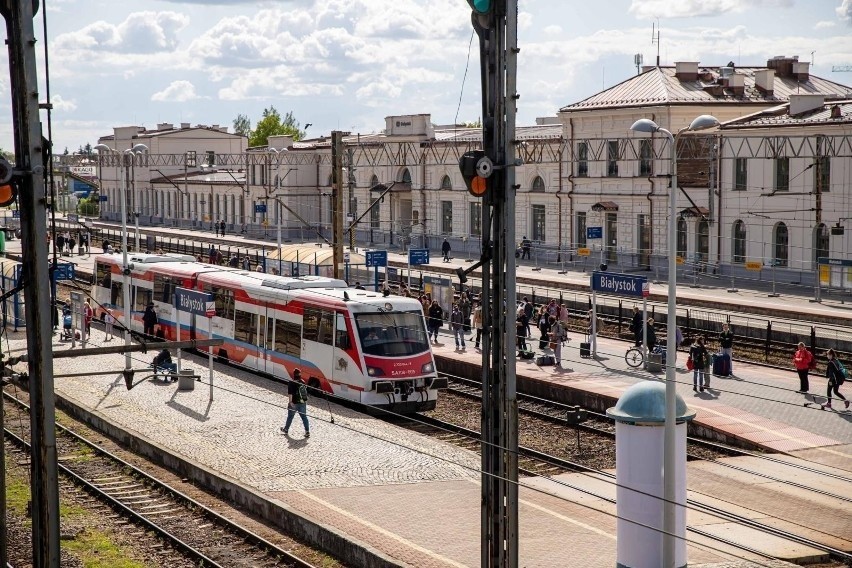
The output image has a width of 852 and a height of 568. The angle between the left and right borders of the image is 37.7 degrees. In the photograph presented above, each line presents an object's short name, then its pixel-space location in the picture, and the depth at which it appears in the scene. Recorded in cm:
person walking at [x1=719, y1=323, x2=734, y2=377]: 2897
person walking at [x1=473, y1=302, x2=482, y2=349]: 3519
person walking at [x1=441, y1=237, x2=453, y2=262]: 5834
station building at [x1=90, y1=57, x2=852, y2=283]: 4547
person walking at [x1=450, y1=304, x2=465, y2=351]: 3356
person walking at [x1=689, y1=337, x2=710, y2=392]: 2722
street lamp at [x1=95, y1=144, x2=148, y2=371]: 3309
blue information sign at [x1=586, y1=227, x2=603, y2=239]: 5200
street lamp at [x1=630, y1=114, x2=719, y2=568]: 1377
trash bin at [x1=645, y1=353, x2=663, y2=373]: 2936
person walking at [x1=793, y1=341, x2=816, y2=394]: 2619
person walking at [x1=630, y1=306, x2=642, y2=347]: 3300
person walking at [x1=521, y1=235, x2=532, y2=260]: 5734
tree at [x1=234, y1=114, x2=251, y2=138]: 17500
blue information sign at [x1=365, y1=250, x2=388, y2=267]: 3969
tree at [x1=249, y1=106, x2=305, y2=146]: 13154
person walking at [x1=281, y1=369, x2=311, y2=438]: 2280
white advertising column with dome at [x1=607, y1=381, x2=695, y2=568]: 1423
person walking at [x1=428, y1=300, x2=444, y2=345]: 3501
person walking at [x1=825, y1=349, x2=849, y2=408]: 2483
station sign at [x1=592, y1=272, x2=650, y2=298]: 2809
